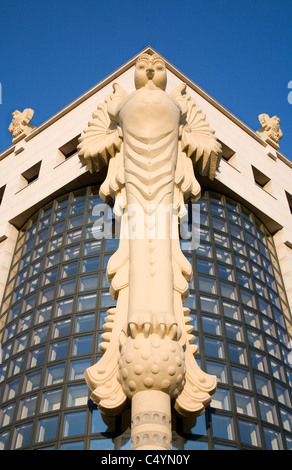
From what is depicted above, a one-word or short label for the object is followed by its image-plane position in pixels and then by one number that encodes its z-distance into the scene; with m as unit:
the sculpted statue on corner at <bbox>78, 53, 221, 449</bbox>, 7.56
